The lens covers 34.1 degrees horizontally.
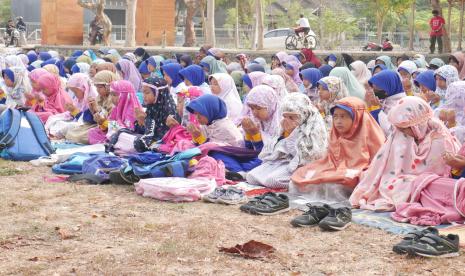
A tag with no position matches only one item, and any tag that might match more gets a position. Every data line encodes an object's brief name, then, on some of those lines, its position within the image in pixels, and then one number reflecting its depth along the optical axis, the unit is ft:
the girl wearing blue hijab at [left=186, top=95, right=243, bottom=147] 22.99
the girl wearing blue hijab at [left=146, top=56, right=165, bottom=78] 41.50
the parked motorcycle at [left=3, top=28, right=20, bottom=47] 87.76
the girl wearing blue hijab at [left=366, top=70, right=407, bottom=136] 24.44
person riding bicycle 71.94
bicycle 72.59
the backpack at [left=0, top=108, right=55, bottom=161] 24.93
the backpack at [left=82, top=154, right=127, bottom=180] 21.88
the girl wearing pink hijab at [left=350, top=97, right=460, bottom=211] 17.56
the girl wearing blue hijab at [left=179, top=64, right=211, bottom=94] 31.68
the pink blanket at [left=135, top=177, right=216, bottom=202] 19.17
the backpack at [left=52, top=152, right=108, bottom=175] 22.91
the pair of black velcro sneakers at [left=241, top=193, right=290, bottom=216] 17.72
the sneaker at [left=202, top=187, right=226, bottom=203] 19.04
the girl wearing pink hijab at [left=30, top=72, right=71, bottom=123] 32.14
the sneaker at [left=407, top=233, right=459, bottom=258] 13.98
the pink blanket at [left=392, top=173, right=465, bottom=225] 16.37
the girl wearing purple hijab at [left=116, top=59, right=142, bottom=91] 38.09
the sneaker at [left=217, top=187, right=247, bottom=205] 18.88
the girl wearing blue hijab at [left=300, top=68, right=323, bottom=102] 32.07
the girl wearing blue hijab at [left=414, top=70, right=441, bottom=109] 27.84
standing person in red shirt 58.85
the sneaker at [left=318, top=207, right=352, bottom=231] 16.21
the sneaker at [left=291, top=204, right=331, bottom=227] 16.62
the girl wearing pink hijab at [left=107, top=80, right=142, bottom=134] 27.25
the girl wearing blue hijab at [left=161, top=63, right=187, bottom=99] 33.68
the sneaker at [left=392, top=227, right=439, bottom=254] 14.30
